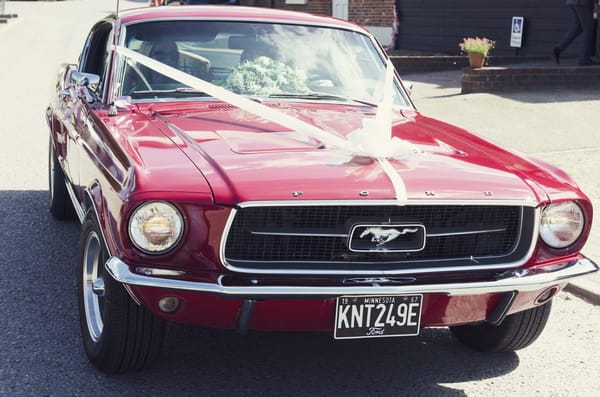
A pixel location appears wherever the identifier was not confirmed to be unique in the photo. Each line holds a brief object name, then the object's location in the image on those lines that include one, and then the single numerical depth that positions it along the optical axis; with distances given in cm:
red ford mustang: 363
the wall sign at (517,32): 1866
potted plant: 1529
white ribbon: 406
